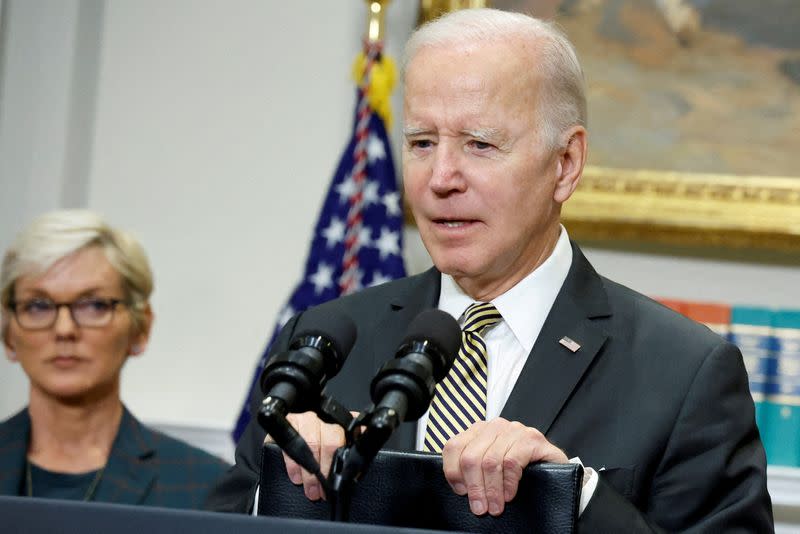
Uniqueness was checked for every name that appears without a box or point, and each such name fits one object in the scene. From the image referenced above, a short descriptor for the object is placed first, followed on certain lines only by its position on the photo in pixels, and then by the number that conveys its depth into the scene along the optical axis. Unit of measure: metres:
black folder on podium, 3.59
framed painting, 10.48
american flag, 10.60
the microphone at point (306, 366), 3.28
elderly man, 4.34
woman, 7.23
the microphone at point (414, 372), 3.20
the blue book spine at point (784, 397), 9.59
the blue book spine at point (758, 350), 9.61
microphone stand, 3.15
